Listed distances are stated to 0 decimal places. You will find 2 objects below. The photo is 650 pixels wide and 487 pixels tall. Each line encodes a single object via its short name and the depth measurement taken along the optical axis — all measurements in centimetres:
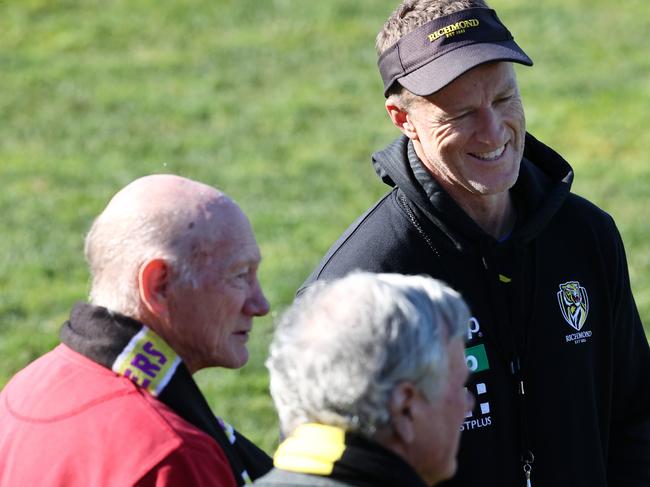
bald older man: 554
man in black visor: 713
